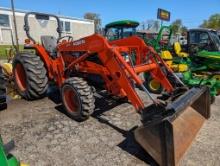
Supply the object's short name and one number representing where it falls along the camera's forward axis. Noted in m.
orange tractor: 2.17
